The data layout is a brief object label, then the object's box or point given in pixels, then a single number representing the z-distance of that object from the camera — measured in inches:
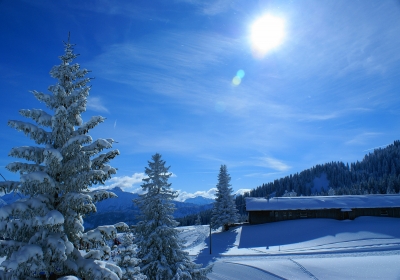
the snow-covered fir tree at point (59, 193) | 256.8
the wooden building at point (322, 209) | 1727.4
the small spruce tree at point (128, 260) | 491.6
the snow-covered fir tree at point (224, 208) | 1705.2
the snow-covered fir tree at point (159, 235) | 574.9
